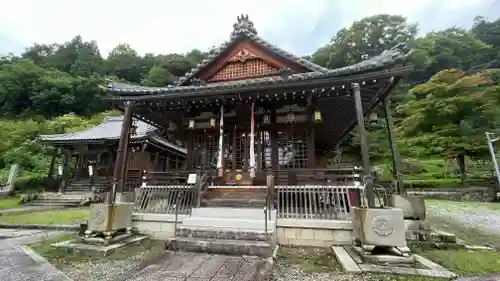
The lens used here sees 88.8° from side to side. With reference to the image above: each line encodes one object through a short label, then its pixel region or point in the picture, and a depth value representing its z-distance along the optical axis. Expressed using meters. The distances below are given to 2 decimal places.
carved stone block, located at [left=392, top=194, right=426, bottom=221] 6.85
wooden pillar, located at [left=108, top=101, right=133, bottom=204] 7.59
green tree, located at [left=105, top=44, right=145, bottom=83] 57.13
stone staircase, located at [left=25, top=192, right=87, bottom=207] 17.59
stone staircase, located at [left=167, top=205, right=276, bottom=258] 5.63
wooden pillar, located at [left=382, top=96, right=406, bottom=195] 7.38
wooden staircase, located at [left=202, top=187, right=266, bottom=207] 7.74
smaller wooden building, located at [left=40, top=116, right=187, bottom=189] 20.41
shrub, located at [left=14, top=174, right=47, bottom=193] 22.02
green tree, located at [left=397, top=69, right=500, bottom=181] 17.66
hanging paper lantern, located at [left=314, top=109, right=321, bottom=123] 9.14
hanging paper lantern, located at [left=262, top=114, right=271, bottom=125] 10.24
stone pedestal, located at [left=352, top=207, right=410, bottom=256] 5.07
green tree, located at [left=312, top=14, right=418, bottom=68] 39.72
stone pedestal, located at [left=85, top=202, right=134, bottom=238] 6.51
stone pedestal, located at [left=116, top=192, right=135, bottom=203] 7.76
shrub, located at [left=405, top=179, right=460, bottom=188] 19.77
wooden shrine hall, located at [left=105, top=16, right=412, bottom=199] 7.97
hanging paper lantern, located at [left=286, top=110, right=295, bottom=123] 9.84
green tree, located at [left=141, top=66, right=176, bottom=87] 46.00
